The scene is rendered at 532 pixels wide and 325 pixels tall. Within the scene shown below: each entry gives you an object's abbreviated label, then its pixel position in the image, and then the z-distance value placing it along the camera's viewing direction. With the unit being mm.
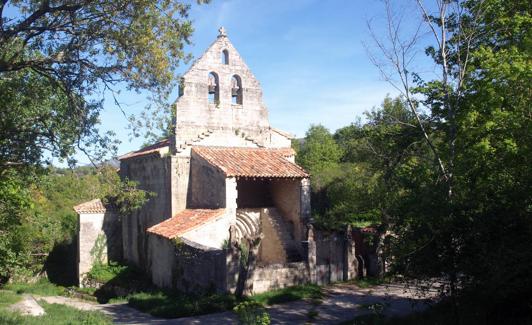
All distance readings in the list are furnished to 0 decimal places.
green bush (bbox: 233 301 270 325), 9644
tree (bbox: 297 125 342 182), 45781
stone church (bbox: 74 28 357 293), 17859
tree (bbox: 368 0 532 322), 9867
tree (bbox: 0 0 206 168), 10875
